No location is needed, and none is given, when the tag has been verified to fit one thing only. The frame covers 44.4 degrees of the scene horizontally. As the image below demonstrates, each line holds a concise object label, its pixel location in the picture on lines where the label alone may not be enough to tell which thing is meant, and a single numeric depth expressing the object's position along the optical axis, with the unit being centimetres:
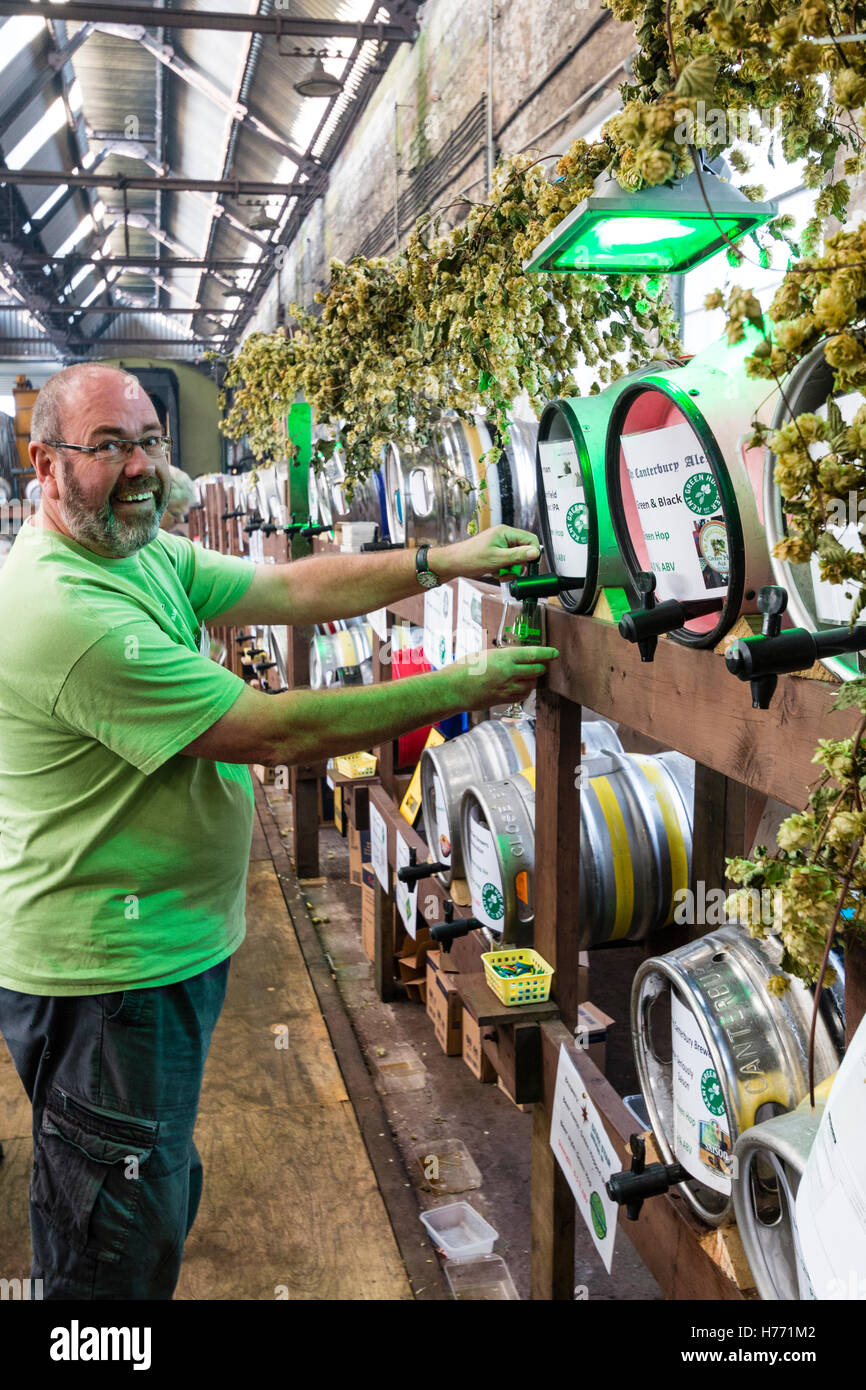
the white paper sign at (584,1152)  157
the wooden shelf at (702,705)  105
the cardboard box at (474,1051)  209
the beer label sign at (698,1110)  132
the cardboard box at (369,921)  389
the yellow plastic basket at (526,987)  185
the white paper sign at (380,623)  328
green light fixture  114
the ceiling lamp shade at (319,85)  730
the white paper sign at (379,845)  318
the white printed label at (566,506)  154
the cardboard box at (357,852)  401
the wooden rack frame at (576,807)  109
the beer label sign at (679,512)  116
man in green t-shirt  167
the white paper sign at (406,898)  259
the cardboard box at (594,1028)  224
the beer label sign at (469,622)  205
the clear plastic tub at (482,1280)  237
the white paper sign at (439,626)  229
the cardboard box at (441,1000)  237
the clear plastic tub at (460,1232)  251
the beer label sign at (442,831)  233
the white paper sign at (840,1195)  68
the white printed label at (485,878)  205
